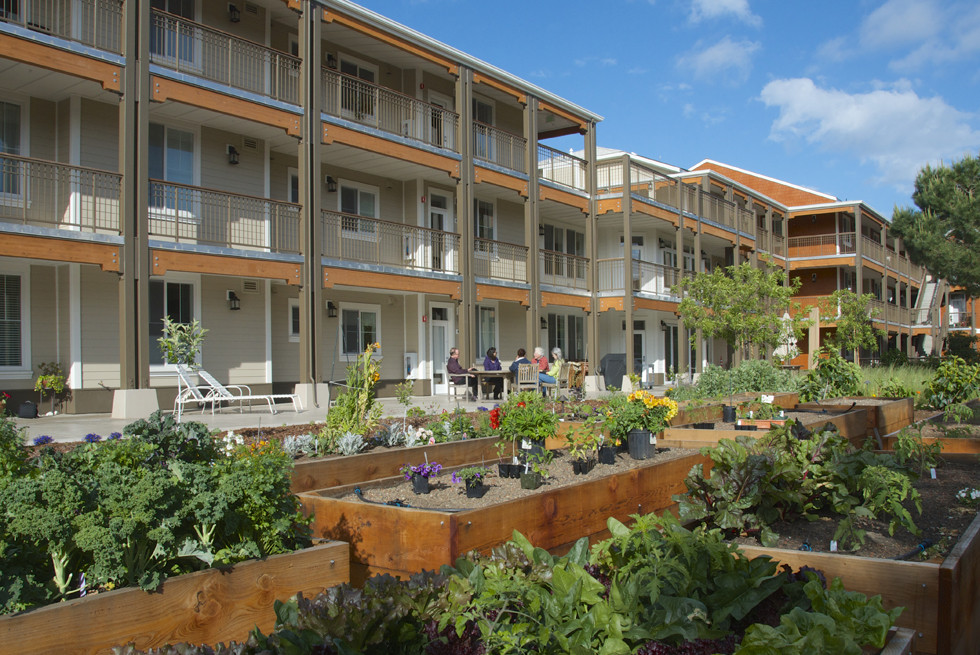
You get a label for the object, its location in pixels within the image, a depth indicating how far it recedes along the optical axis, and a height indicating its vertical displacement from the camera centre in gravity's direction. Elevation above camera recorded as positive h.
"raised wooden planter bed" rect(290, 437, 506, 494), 5.97 -0.94
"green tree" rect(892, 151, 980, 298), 30.78 +5.03
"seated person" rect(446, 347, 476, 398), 17.97 -0.37
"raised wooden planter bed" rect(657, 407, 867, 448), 8.27 -0.95
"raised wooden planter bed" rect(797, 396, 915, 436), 10.27 -0.91
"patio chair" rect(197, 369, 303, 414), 12.95 -0.67
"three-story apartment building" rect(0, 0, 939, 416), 13.58 +3.71
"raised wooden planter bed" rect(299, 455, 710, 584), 4.20 -1.03
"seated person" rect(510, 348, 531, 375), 17.20 -0.17
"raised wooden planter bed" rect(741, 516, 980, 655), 3.19 -1.03
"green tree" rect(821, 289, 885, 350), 29.52 +1.17
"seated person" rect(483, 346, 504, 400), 18.25 -0.66
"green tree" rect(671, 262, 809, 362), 21.58 +1.25
